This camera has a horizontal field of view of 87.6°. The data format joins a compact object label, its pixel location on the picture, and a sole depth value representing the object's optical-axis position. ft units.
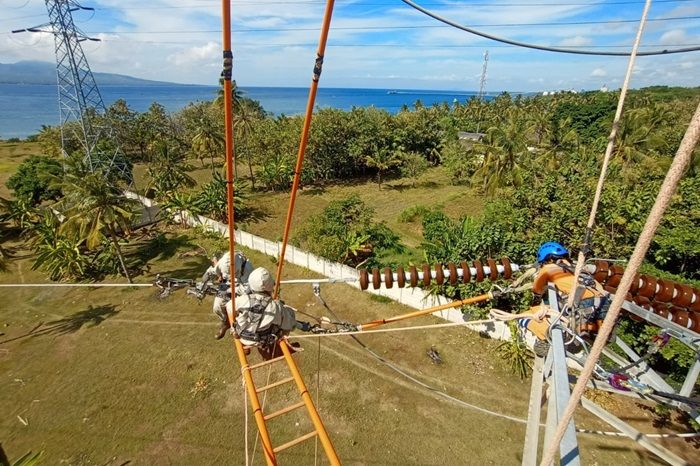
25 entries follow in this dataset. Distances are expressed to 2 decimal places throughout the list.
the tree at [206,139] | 120.78
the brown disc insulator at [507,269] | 22.08
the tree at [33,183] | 99.60
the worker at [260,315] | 17.20
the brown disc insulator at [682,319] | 18.07
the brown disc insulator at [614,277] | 20.02
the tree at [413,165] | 129.08
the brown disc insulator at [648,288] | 18.62
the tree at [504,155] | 100.37
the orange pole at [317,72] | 9.62
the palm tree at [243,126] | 116.65
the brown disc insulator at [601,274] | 20.01
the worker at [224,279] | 21.38
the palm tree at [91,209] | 64.08
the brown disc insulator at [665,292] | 18.67
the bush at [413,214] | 97.45
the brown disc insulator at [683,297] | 18.53
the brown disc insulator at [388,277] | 22.13
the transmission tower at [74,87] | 79.30
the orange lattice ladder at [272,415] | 11.25
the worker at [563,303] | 16.30
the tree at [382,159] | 126.31
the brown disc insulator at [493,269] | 21.74
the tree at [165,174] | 97.50
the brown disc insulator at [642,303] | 19.15
